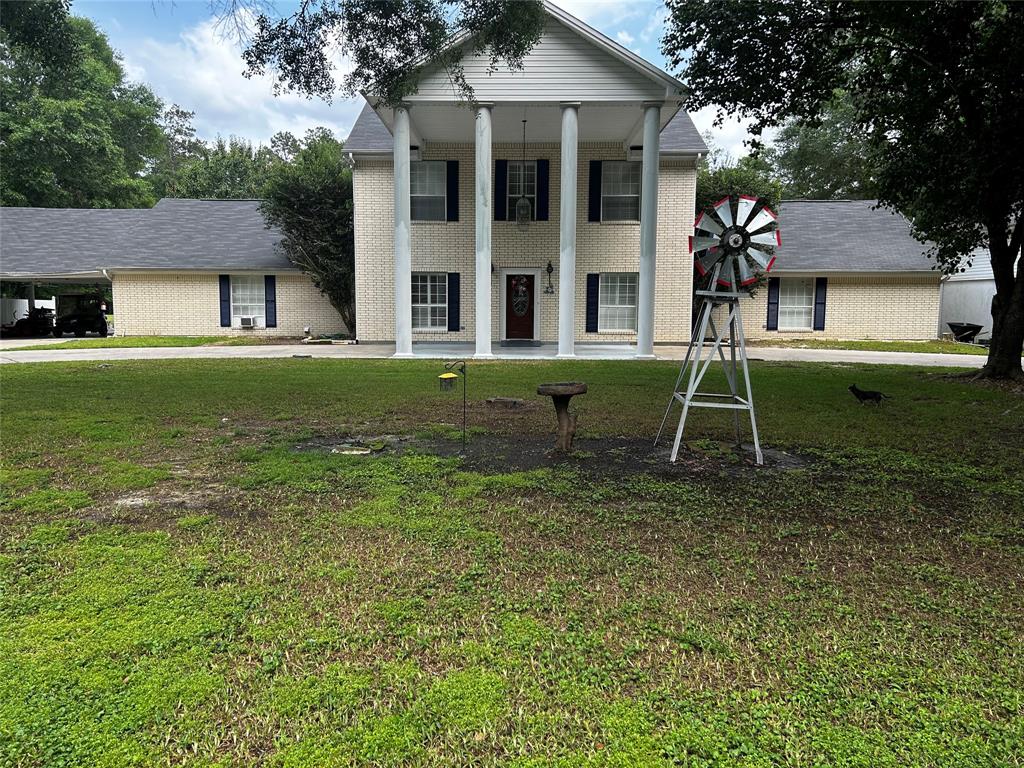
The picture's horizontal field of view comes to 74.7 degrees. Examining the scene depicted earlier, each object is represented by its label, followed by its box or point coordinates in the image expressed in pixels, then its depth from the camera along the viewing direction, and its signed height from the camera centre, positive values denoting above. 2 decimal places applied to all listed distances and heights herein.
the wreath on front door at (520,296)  18.94 +0.74
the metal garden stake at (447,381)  7.68 -0.73
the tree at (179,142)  54.40 +15.03
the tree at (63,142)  29.56 +8.02
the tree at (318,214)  19.53 +3.11
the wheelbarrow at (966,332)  21.95 -0.19
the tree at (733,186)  20.05 +4.17
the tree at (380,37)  8.28 +3.64
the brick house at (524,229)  18.31 +2.56
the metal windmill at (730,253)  5.51 +0.60
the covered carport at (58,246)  22.42 +2.56
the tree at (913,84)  8.23 +3.33
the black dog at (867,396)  8.59 -0.90
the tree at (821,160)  33.56 +8.72
